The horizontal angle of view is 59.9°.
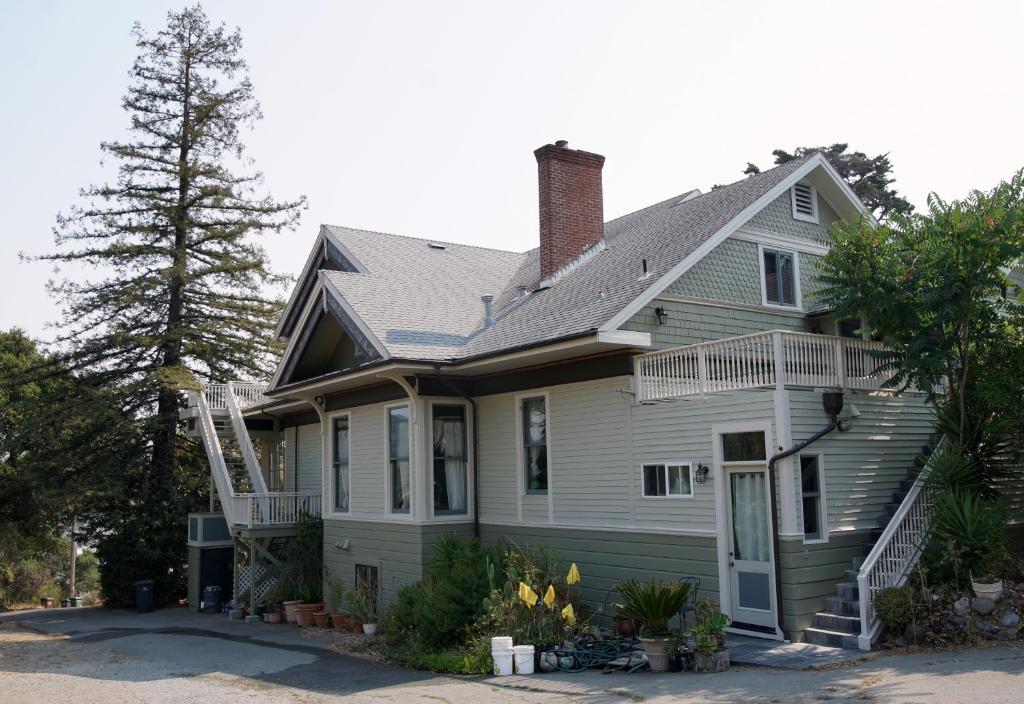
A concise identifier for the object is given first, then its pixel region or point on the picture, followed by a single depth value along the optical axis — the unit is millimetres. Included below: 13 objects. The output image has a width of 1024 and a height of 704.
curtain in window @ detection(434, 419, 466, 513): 16531
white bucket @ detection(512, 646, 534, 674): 11633
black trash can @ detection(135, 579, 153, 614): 24828
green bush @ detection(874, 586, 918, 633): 10859
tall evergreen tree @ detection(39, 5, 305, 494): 28703
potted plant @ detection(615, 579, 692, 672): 10953
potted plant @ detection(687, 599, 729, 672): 10609
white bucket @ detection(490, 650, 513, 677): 11680
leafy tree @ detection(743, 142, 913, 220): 38719
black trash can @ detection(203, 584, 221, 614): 23156
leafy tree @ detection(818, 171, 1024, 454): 12133
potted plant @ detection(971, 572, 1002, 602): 10672
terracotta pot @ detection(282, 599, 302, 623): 18953
